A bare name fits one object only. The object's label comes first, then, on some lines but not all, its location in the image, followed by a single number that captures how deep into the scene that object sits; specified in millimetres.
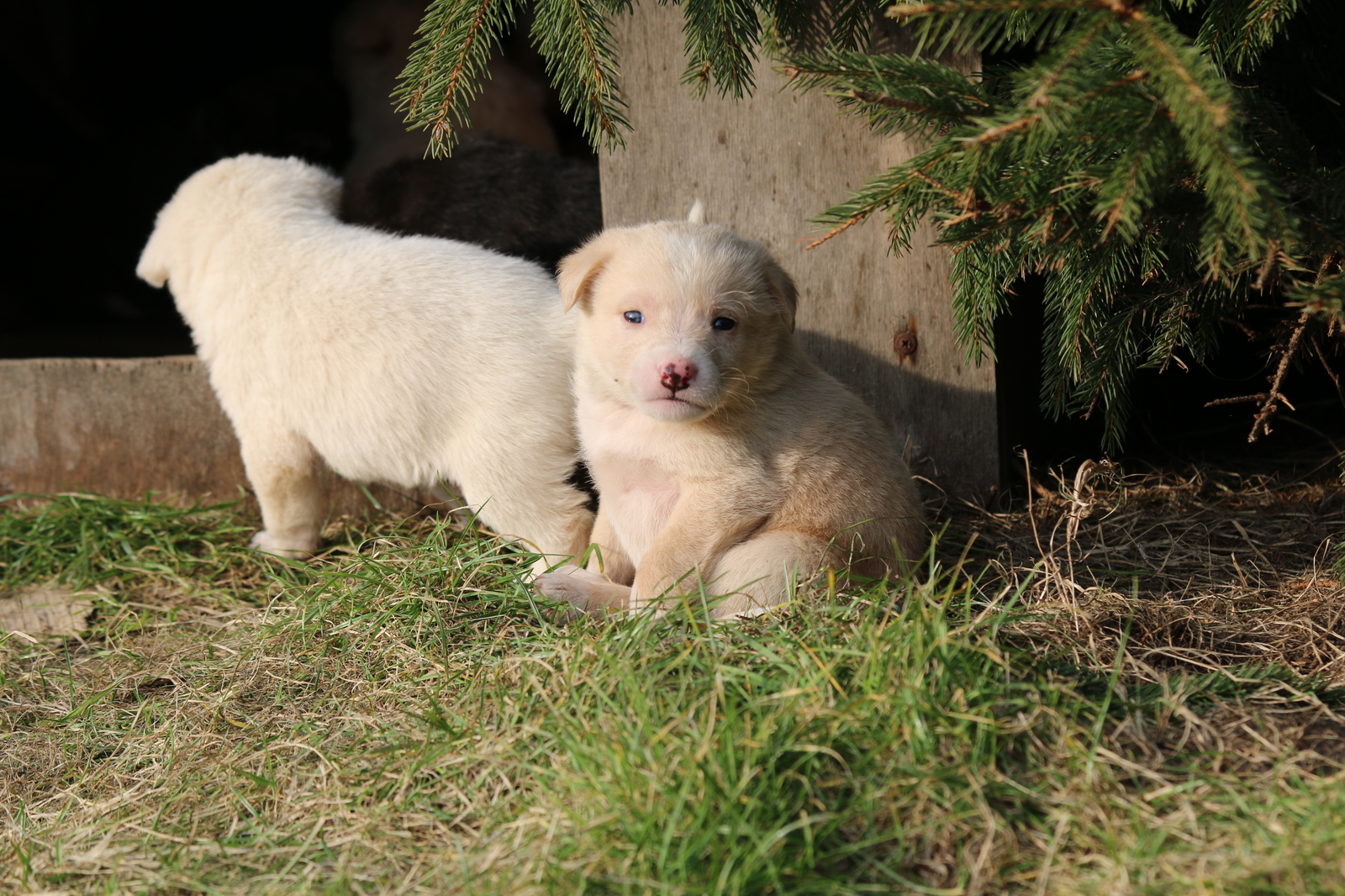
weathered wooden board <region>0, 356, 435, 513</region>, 4262
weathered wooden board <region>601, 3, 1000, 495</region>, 3432
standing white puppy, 3309
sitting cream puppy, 2533
